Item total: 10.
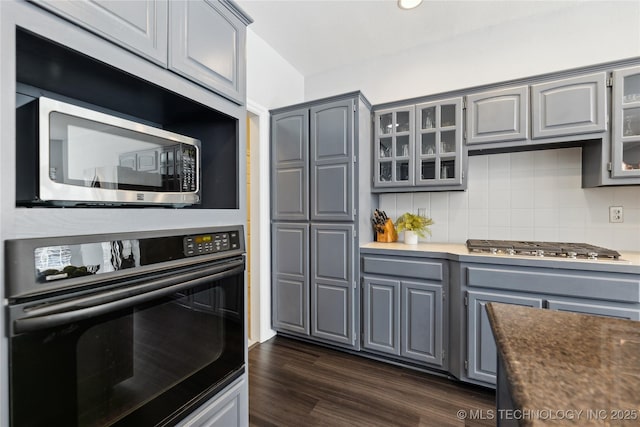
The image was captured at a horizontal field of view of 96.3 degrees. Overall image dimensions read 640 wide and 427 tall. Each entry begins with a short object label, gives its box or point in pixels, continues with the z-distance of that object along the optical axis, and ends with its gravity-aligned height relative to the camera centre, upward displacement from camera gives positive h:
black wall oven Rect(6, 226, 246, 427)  0.62 -0.32
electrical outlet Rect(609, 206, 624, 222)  2.07 -0.02
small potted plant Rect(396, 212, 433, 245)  2.50 -0.13
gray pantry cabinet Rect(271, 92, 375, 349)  2.35 -0.02
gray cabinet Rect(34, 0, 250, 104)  0.77 +0.58
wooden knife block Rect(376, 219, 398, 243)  2.63 -0.21
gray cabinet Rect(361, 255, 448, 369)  2.07 -0.74
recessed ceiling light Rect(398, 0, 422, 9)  2.09 +1.54
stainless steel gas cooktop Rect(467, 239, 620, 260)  1.73 -0.25
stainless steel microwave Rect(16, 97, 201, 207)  0.73 +0.15
